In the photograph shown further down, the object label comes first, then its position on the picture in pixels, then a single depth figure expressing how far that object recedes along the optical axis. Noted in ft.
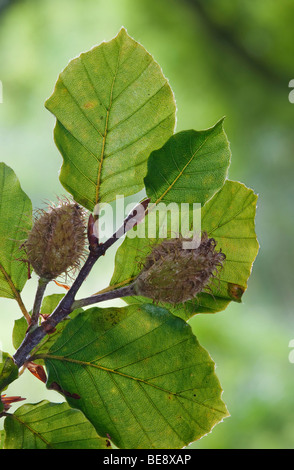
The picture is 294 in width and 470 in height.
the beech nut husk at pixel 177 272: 1.46
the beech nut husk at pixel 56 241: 1.48
